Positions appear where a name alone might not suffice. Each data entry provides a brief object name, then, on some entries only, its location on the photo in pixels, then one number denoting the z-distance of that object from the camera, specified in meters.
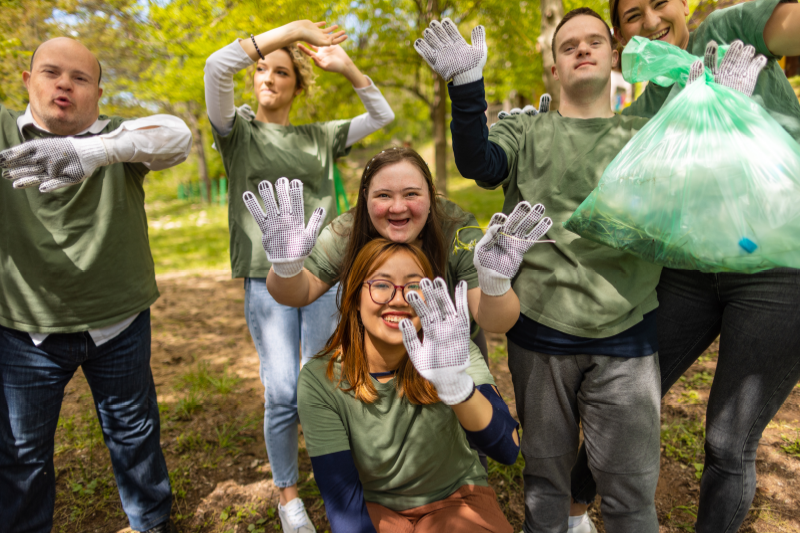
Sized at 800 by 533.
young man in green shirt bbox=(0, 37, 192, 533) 1.74
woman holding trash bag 1.54
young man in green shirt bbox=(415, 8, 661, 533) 1.56
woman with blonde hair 2.15
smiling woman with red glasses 1.52
